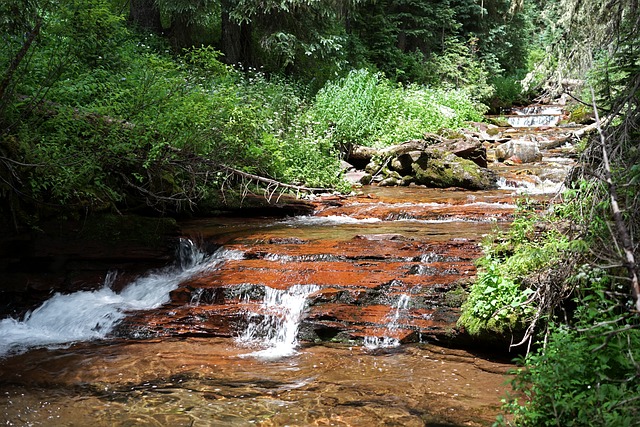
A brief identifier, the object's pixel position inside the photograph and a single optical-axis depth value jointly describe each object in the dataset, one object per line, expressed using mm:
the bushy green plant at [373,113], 15352
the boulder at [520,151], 15742
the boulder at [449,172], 12469
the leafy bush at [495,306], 5211
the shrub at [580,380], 3360
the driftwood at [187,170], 8164
